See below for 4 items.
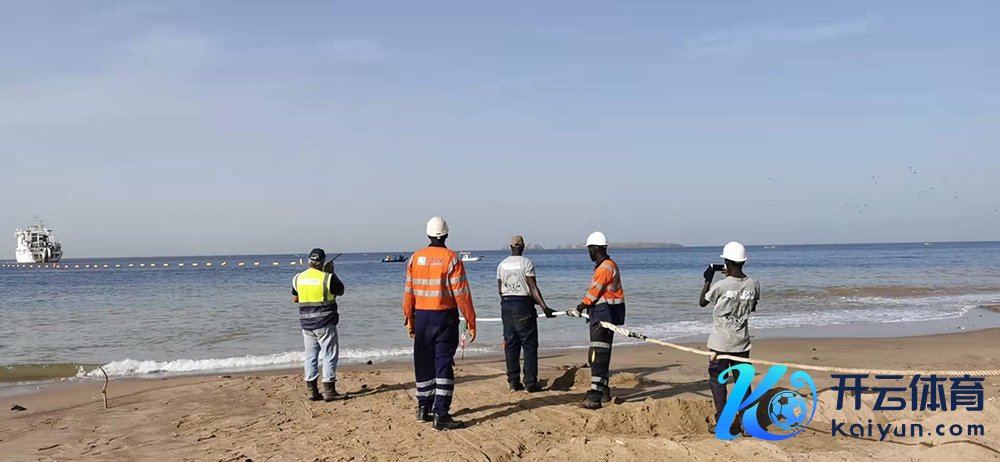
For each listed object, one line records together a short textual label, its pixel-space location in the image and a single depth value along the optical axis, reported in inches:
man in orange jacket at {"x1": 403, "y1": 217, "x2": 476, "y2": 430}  234.4
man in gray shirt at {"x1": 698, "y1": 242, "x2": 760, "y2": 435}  221.8
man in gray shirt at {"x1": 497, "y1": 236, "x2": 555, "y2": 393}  300.4
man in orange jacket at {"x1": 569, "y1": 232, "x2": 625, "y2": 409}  269.3
